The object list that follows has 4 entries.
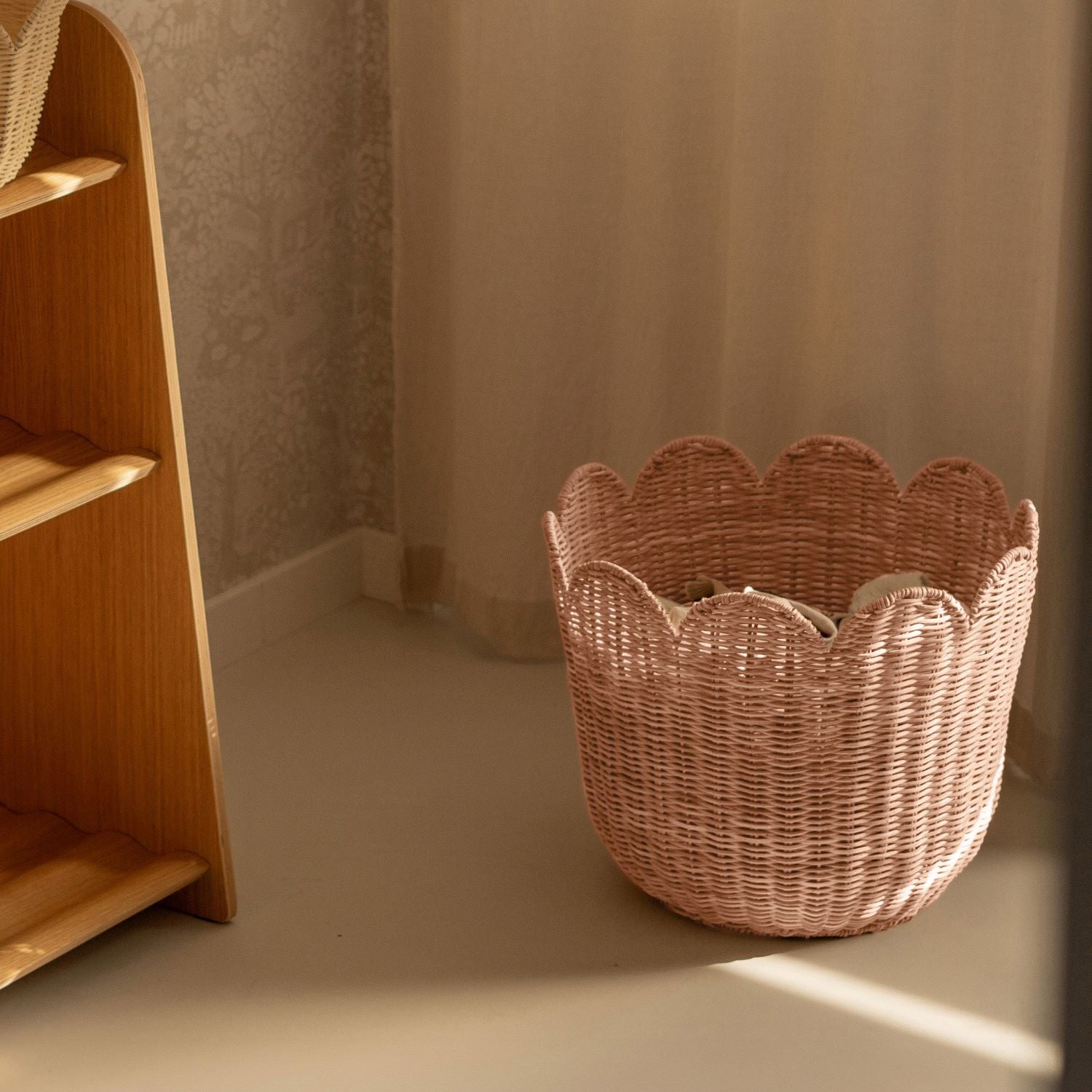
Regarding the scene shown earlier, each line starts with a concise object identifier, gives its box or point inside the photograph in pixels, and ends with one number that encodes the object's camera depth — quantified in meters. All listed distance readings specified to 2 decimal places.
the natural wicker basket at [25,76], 2.64
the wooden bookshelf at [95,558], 2.77
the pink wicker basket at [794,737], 2.81
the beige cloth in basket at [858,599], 2.97
